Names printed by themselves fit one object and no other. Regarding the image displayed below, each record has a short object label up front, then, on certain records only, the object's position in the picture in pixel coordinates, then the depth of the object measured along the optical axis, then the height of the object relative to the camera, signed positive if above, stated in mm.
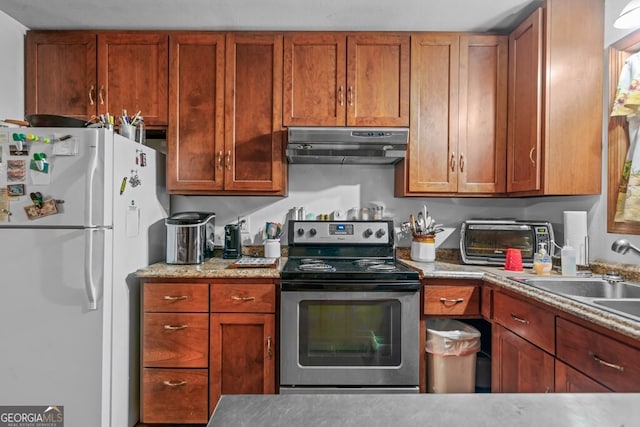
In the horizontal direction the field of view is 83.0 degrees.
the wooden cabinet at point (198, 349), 1940 -758
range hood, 2098 +398
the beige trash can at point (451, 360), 2004 -834
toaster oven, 2195 -171
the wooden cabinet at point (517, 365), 1478 -696
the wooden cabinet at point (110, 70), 2285 +868
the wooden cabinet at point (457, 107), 2295 +666
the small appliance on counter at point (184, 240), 2170 -195
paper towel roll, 1995 -123
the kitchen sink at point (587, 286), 1678 -353
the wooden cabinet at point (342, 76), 2295 +852
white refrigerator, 1703 -304
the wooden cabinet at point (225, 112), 2289 +609
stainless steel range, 1929 -655
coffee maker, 2445 -228
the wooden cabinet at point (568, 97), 1955 +630
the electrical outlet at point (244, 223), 2605 -105
